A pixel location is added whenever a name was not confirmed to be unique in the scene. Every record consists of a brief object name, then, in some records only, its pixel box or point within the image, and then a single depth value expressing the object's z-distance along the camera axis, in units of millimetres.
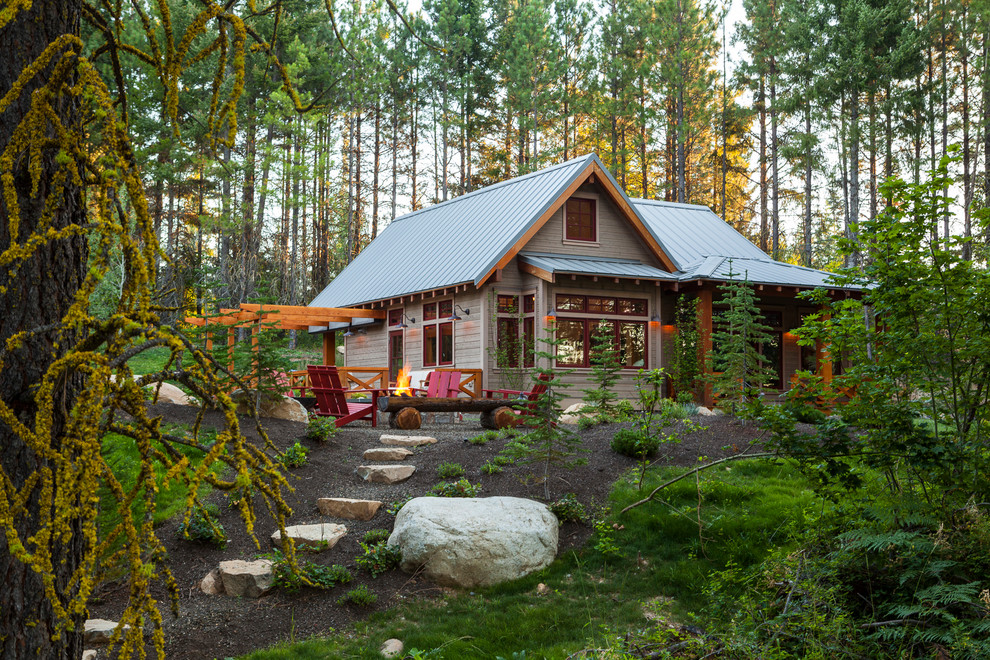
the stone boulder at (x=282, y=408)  10547
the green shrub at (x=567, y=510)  7438
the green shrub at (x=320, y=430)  9969
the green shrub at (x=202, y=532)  7082
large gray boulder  6590
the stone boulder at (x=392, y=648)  5445
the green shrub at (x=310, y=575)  6307
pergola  17762
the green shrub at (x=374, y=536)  7168
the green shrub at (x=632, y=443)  8648
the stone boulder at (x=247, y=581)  6320
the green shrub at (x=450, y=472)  8750
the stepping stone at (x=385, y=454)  9727
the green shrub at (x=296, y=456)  8977
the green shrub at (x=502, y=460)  8594
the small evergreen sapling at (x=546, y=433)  7859
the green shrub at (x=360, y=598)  6180
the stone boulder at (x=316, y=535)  6988
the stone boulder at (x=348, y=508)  7832
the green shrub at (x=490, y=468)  8586
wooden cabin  16719
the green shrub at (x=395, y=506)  7809
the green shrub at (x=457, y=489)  8008
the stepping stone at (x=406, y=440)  10570
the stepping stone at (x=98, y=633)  5474
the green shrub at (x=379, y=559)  6688
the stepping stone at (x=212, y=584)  6383
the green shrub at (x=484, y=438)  10180
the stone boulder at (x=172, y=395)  10633
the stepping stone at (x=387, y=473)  8883
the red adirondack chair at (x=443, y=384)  15531
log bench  12484
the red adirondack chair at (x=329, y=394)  12305
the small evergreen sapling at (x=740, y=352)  10867
